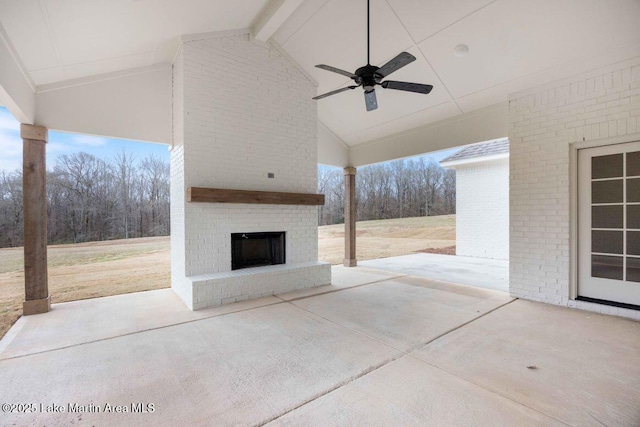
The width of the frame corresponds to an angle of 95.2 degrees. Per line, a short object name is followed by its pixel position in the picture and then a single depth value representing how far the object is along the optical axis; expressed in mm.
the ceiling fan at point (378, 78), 2883
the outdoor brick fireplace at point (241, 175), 3936
